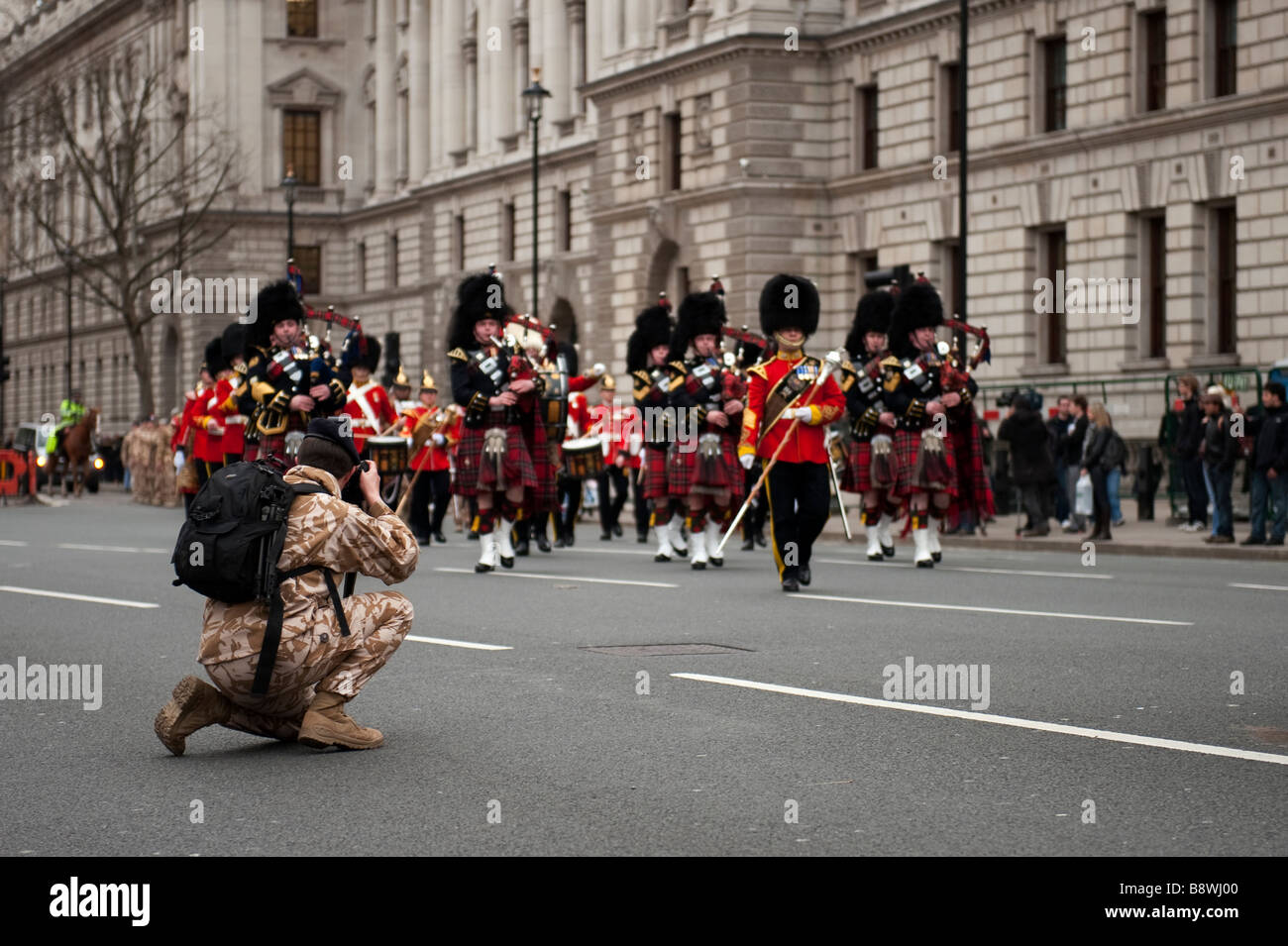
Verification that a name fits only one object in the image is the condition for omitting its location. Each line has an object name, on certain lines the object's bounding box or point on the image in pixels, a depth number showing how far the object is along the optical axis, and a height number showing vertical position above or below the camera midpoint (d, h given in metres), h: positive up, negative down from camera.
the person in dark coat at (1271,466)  23.06 -0.16
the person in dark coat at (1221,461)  23.77 -0.10
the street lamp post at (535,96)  42.16 +6.68
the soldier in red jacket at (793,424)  16.59 +0.21
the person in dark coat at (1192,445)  25.88 +0.07
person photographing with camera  8.27 -0.61
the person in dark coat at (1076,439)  27.16 +0.15
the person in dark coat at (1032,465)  26.44 -0.15
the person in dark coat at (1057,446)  28.68 +0.07
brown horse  48.22 +0.30
